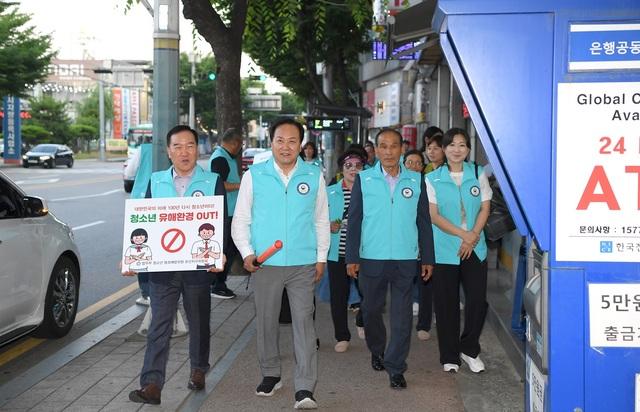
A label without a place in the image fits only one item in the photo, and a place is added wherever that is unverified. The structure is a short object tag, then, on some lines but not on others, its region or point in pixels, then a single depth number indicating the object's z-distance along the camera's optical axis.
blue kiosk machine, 3.07
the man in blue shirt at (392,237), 5.71
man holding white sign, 5.21
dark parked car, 46.31
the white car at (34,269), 5.99
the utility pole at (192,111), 29.72
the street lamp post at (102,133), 65.31
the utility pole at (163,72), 7.25
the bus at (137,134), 50.79
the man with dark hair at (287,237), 5.21
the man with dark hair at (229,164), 8.38
